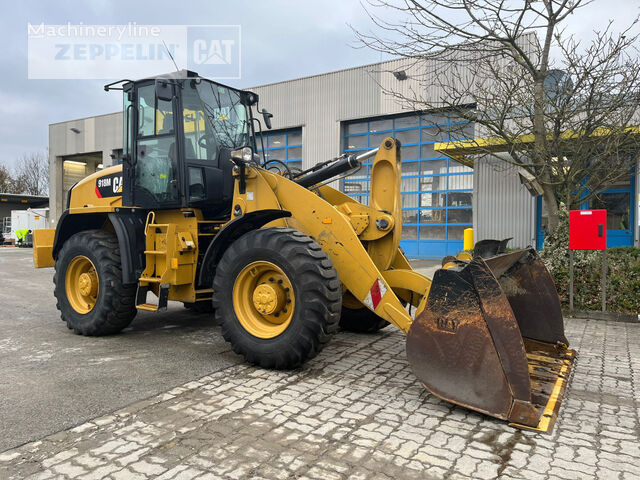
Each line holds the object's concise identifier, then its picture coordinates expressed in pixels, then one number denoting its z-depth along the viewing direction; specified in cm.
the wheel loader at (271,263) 320
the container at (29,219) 3466
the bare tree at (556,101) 771
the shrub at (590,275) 719
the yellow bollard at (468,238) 1025
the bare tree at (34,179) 5500
